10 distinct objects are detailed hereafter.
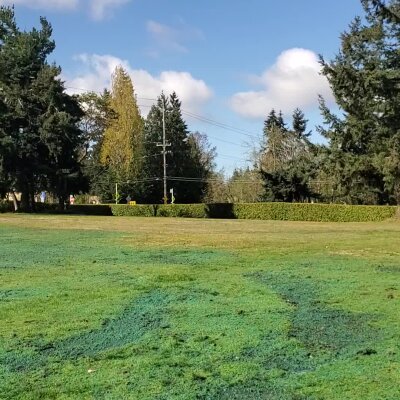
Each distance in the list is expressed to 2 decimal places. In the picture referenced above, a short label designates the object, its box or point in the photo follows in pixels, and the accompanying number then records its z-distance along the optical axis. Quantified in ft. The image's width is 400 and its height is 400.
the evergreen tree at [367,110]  109.60
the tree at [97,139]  228.02
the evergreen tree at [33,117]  161.99
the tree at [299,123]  235.81
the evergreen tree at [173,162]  234.58
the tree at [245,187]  231.09
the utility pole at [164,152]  210.26
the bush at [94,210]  180.12
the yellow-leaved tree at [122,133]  222.28
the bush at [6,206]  181.28
